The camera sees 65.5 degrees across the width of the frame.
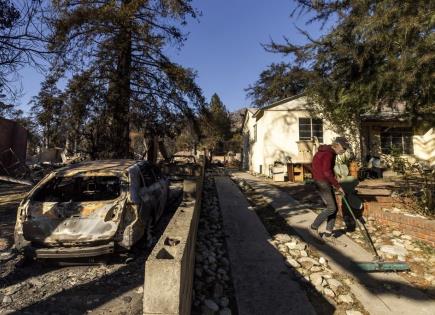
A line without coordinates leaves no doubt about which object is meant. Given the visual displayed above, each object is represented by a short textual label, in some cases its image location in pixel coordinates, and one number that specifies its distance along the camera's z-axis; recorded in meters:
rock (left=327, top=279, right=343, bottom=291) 4.19
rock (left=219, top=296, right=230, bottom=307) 3.80
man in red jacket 6.07
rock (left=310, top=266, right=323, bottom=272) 4.69
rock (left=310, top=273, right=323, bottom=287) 4.28
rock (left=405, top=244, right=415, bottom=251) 5.53
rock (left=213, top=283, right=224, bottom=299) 4.01
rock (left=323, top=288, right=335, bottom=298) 4.00
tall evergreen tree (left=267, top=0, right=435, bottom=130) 5.67
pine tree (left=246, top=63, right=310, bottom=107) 39.63
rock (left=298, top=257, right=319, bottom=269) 4.86
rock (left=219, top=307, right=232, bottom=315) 3.57
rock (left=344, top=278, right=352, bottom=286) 4.29
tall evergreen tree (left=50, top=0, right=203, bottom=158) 11.26
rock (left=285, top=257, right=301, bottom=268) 4.85
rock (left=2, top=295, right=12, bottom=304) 3.86
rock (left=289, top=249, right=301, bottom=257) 5.30
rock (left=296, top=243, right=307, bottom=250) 5.55
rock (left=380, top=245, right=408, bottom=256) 5.34
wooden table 16.02
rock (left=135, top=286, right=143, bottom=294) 4.12
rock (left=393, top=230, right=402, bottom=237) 6.21
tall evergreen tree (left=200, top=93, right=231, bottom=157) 42.64
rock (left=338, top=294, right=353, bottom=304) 3.86
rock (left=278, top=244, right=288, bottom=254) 5.50
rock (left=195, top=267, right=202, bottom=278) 4.53
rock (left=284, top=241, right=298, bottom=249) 5.64
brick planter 5.63
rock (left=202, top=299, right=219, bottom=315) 3.57
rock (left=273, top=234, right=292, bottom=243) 6.05
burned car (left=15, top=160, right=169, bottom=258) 4.64
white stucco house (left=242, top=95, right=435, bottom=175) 18.08
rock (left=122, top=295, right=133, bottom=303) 3.89
